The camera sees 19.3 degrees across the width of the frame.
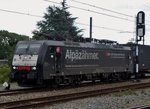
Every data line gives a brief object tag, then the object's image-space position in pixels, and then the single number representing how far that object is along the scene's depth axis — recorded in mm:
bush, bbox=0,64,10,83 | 30336
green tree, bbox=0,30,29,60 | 88812
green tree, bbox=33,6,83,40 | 59044
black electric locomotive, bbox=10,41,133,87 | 23864
